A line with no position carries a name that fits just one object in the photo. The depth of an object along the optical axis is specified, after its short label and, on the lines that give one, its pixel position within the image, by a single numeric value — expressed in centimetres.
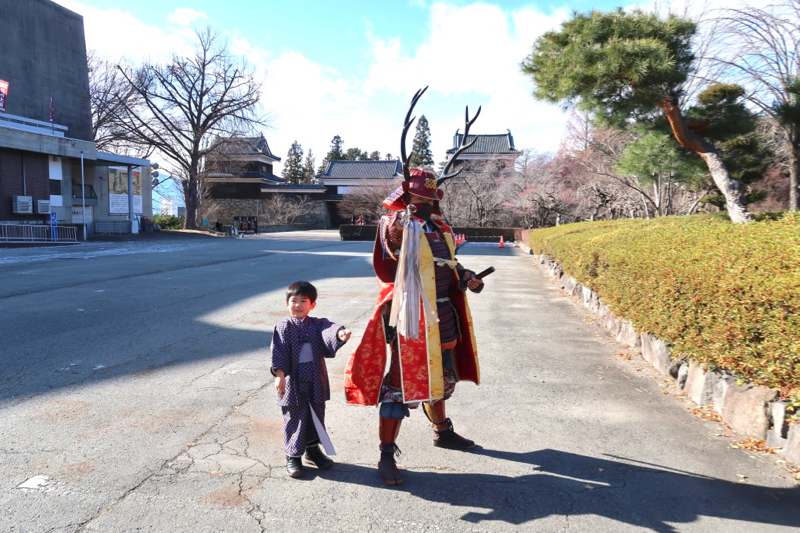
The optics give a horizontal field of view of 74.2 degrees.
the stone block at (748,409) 339
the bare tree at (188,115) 3316
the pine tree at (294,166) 7256
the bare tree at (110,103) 3409
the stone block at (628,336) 605
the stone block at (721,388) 385
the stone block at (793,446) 305
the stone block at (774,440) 322
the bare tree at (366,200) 4481
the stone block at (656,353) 498
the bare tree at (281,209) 5072
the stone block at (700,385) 410
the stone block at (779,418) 319
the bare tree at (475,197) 3678
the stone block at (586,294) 894
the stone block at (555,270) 1313
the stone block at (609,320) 710
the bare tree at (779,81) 712
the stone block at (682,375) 458
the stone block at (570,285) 1063
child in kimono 310
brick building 2397
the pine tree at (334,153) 7775
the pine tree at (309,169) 7262
